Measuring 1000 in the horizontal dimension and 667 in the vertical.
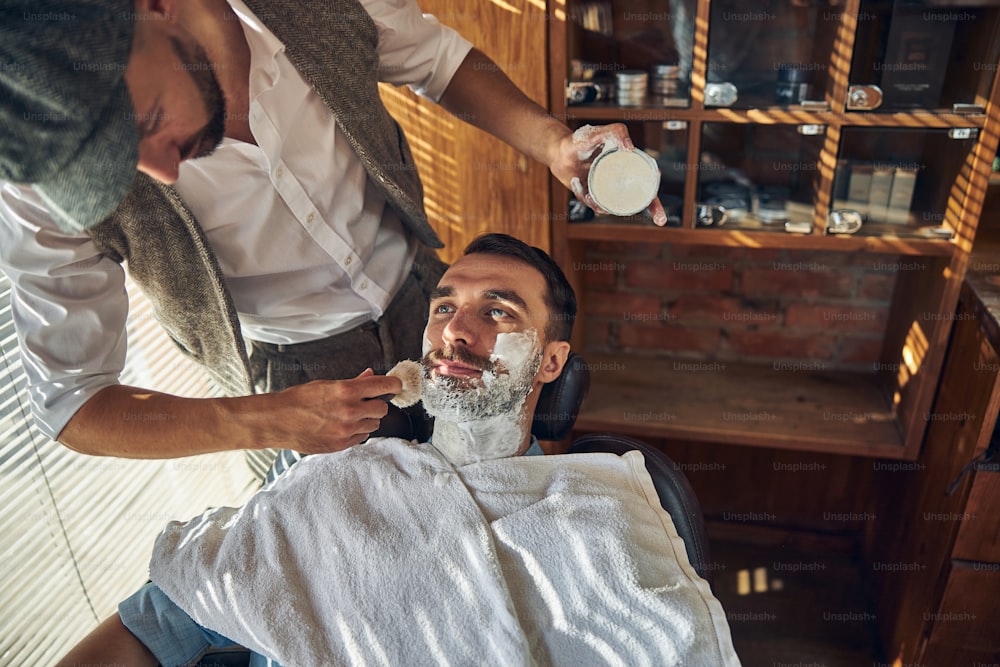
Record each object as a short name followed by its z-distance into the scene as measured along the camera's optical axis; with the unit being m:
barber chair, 1.29
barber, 0.76
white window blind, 1.47
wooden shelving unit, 1.68
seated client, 1.13
